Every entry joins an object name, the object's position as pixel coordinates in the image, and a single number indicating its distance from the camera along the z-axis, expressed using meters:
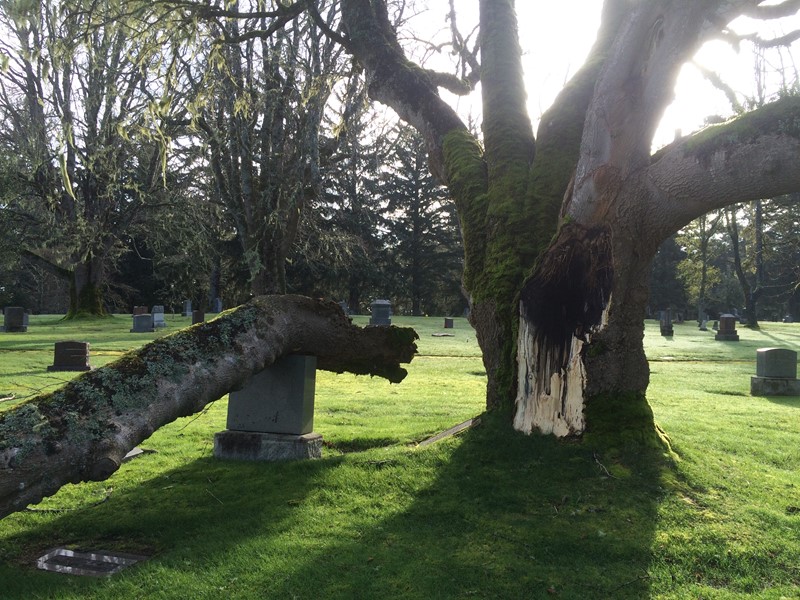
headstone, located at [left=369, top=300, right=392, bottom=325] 30.61
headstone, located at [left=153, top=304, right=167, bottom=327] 29.47
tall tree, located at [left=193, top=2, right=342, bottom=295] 17.23
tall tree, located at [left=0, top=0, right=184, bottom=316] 25.58
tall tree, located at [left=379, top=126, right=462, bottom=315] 56.03
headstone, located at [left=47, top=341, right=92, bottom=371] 15.16
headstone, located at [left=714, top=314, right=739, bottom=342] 28.80
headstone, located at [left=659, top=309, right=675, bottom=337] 31.99
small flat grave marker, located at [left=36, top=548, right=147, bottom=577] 4.33
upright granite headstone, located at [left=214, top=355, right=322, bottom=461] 6.74
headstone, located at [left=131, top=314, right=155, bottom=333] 27.08
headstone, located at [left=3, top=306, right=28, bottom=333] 27.75
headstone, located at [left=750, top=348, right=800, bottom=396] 13.11
